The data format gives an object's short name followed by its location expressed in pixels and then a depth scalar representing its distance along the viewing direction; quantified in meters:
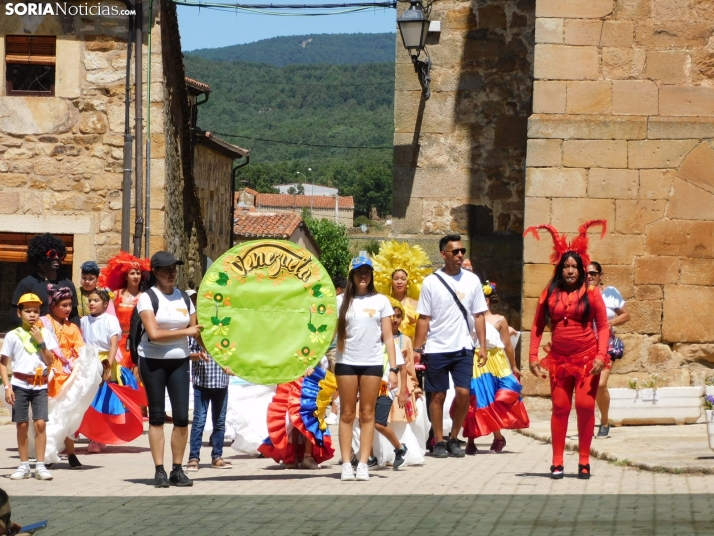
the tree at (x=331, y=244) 97.69
